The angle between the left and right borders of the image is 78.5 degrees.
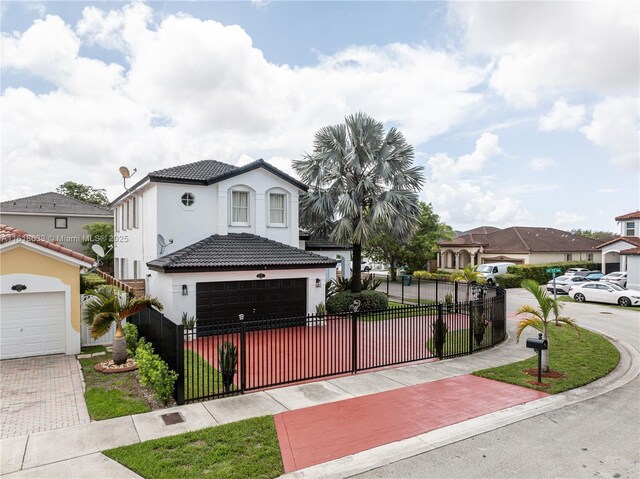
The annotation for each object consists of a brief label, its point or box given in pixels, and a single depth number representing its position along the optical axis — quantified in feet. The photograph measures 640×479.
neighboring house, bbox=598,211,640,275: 105.40
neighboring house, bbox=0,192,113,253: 109.60
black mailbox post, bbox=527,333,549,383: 31.47
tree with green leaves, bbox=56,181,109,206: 187.62
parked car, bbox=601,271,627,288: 95.61
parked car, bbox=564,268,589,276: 112.68
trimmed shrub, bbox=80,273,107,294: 47.93
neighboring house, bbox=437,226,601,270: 131.44
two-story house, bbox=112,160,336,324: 48.44
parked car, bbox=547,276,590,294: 98.54
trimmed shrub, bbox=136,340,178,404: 26.03
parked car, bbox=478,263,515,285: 116.26
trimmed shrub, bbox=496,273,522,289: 107.34
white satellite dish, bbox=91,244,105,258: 51.90
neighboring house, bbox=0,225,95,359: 38.32
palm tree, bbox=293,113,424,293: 64.44
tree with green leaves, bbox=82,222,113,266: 104.35
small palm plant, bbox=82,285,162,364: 34.32
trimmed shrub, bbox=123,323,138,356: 39.18
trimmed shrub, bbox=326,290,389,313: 63.21
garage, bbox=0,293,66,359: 38.45
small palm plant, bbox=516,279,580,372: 33.81
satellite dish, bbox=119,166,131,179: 63.87
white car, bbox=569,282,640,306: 78.00
